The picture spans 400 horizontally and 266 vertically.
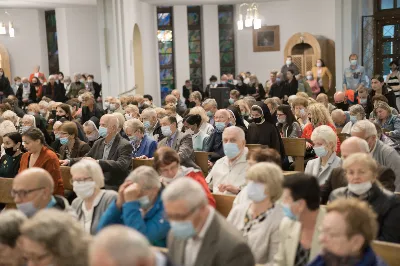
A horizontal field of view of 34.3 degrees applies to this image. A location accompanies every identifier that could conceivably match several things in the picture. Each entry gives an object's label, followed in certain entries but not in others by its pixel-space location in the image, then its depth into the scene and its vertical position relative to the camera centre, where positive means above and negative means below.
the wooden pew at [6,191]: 6.59 -1.30
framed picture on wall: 23.44 +0.51
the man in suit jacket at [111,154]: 7.43 -1.13
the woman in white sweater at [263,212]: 4.32 -1.08
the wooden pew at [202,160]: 8.00 -1.28
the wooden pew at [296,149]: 8.75 -1.31
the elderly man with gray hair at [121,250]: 2.46 -0.73
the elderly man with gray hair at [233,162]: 6.38 -1.07
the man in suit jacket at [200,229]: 3.46 -0.94
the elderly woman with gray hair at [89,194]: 5.08 -1.06
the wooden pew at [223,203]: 5.45 -1.25
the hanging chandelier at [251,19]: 19.94 +1.08
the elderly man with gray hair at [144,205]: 4.54 -1.04
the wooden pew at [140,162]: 7.67 -1.24
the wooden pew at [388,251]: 3.96 -1.24
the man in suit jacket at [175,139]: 7.96 -1.07
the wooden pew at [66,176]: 7.43 -1.32
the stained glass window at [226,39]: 24.09 +0.59
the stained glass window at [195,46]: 23.84 +0.37
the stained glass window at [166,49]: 23.44 +0.29
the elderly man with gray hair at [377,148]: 6.35 -0.98
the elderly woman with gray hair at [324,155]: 6.30 -1.02
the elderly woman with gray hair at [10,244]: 3.78 -1.05
